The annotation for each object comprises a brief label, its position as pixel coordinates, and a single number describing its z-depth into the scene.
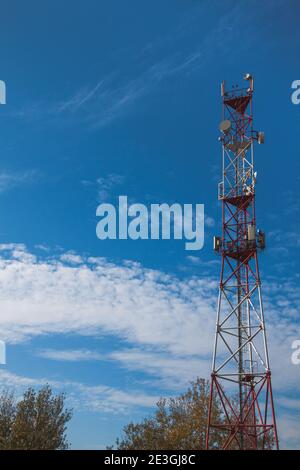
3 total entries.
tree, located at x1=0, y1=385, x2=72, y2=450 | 45.88
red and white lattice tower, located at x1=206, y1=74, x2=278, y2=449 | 37.78
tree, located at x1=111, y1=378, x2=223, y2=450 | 49.22
